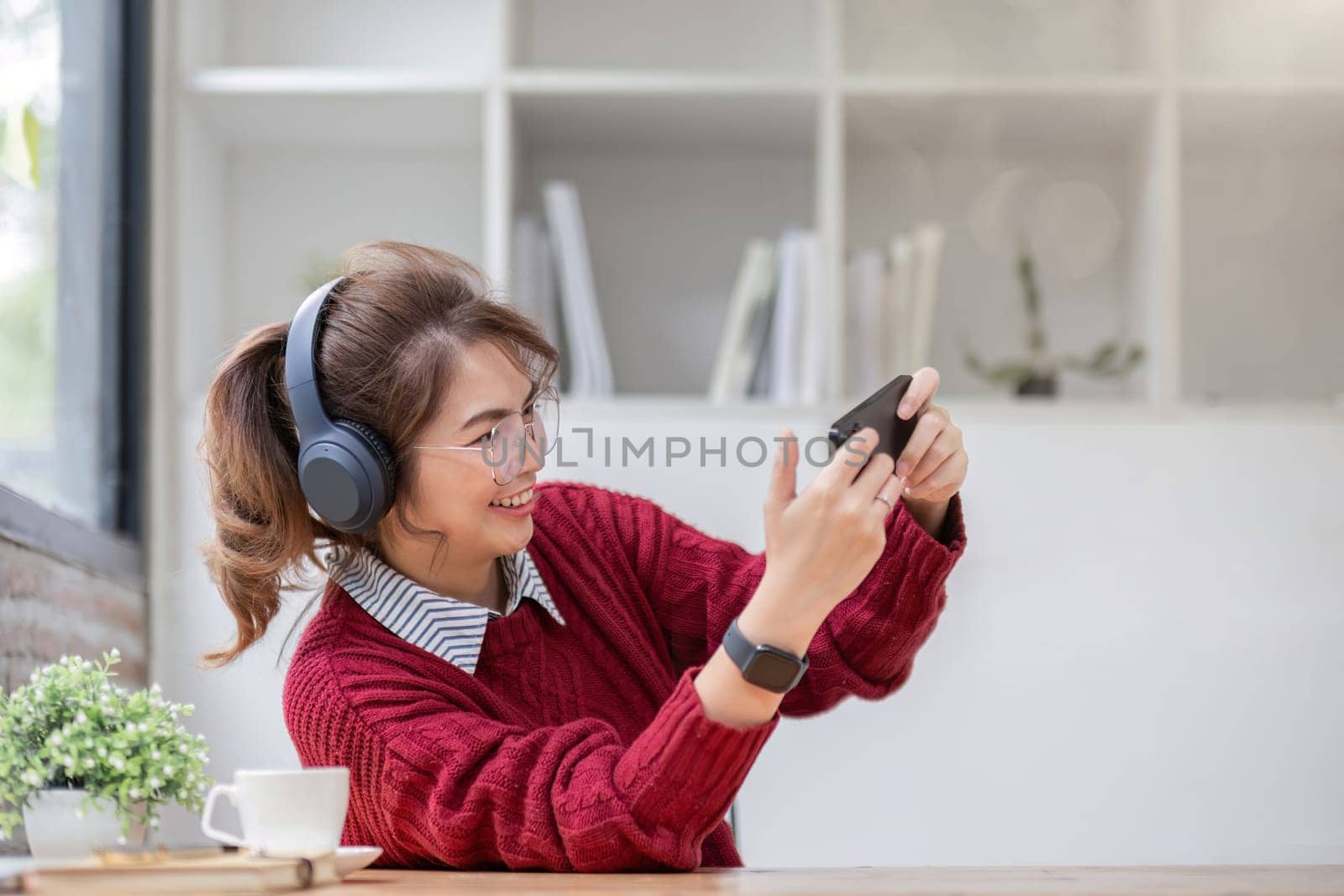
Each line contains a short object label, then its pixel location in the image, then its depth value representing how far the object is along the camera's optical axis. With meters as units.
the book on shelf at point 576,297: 3.03
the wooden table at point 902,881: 1.97
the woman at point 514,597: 2.03
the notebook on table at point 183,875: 1.91
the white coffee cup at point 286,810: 1.99
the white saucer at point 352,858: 2.03
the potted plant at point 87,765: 2.11
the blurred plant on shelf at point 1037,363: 3.10
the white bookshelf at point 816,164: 3.07
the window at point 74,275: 2.66
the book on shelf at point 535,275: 3.03
